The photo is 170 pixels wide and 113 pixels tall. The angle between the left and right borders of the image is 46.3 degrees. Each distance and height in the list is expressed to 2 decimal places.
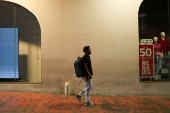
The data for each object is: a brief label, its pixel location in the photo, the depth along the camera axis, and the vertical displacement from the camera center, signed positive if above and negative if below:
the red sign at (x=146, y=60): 8.12 -0.11
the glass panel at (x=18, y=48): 8.23 +0.41
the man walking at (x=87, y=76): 6.12 -0.57
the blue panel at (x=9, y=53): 8.25 +0.20
